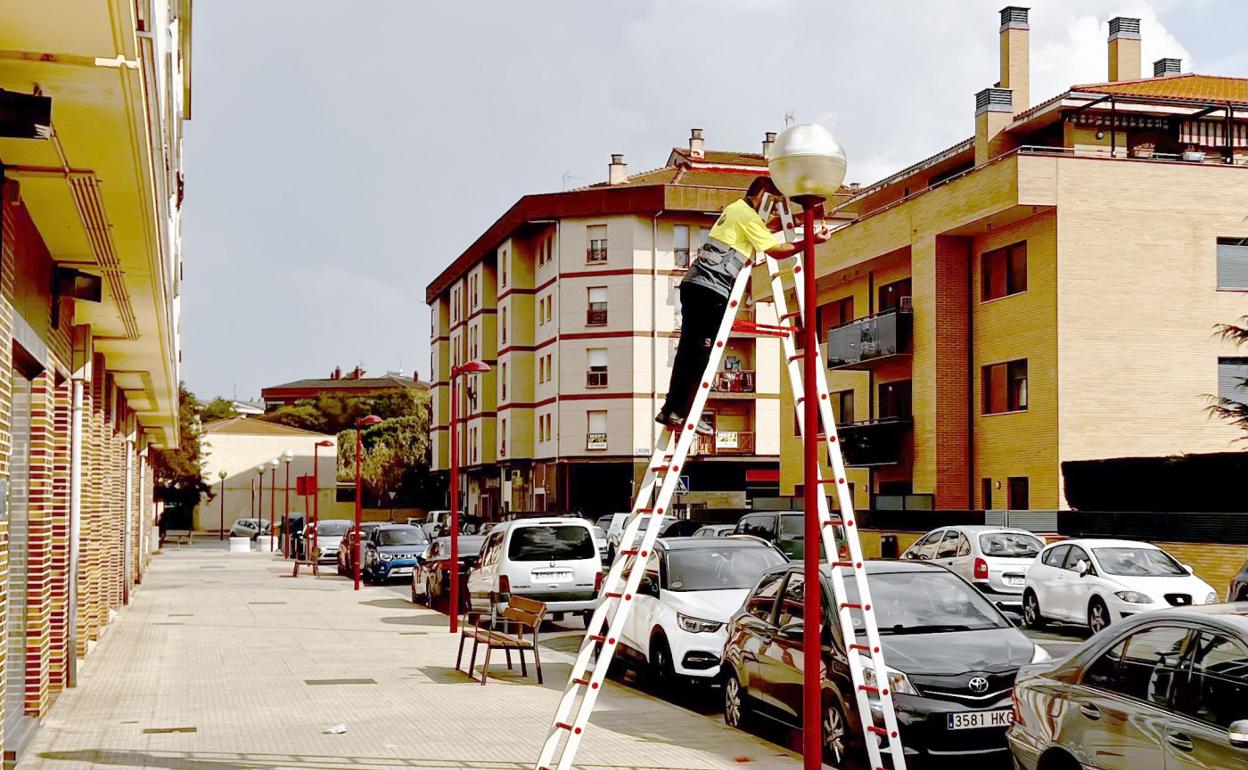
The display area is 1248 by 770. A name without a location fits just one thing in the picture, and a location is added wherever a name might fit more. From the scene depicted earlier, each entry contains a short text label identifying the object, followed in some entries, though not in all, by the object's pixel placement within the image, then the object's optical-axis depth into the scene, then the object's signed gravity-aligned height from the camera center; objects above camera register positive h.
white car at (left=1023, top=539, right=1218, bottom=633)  20.58 -1.80
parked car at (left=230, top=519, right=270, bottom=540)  75.07 -3.92
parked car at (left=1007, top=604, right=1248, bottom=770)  6.42 -1.14
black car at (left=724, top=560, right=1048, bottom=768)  9.95 -1.49
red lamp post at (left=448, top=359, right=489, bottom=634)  22.19 -1.28
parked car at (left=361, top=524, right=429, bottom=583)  37.09 -2.43
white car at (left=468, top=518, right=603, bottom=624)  21.39 -1.59
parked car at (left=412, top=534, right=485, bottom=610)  28.02 -2.25
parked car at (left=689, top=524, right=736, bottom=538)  35.88 -1.80
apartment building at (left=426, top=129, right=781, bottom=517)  63.59 +4.65
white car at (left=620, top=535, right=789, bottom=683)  14.44 -1.48
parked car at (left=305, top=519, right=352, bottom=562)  48.44 -2.74
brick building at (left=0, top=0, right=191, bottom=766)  6.43 +1.48
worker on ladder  8.01 +1.00
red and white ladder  7.27 -0.54
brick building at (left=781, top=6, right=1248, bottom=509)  35.59 +4.31
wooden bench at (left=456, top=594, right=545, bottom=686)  15.04 -1.90
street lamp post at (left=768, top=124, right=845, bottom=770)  7.24 +0.65
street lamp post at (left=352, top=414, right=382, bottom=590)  34.34 -0.07
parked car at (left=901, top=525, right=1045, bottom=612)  24.75 -1.69
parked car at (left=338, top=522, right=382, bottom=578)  42.03 -2.90
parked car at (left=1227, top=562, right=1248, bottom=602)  17.50 -1.56
